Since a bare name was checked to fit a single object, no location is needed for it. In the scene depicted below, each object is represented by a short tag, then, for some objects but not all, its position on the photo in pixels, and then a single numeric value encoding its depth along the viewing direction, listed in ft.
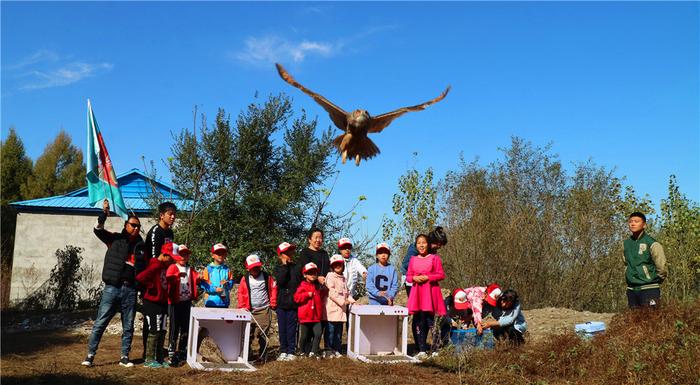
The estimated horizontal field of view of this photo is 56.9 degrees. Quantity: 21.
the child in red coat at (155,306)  24.75
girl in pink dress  28.02
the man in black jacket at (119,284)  24.70
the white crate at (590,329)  26.32
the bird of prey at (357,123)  33.96
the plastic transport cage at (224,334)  24.31
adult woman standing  28.17
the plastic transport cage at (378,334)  26.73
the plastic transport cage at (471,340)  25.95
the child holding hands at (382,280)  29.63
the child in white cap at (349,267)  29.91
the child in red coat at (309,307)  26.81
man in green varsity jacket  25.00
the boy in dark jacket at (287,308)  26.86
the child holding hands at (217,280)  26.96
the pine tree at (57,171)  121.90
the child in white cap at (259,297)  27.27
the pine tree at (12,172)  116.98
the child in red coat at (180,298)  25.50
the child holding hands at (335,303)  27.61
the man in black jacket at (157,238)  25.52
